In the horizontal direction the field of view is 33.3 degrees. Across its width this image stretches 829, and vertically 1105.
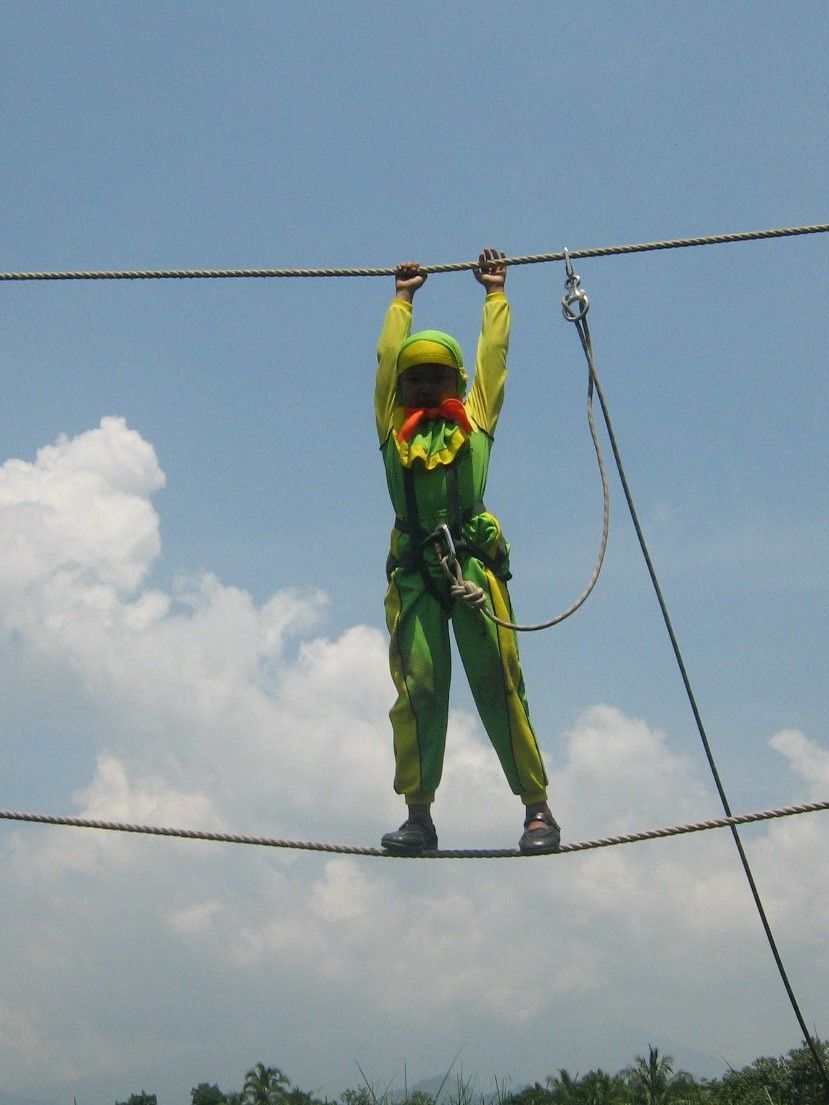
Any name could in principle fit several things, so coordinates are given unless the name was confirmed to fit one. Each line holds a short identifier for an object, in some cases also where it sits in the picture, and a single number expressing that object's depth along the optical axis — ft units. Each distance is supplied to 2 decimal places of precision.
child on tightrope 18.25
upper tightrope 19.92
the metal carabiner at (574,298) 19.56
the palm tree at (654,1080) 74.18
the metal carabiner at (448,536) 18.20
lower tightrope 17.33
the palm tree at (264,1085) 65.77
